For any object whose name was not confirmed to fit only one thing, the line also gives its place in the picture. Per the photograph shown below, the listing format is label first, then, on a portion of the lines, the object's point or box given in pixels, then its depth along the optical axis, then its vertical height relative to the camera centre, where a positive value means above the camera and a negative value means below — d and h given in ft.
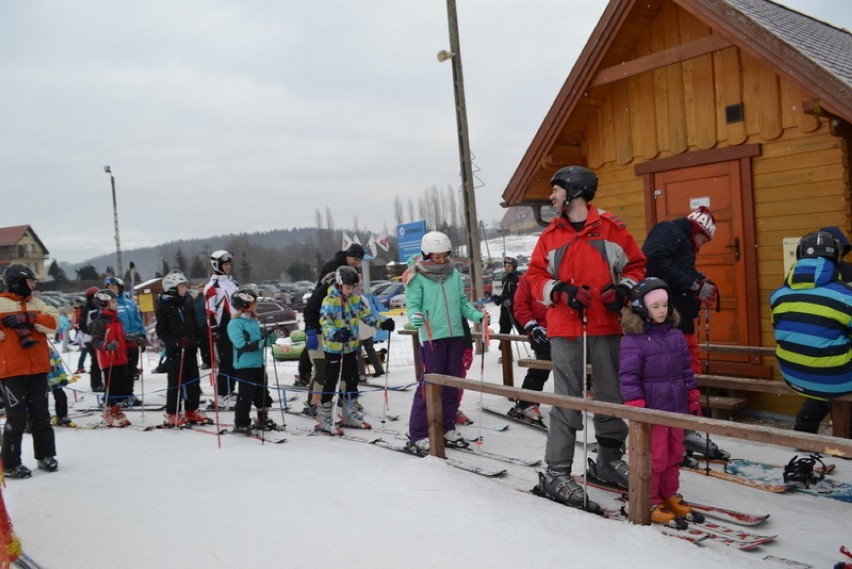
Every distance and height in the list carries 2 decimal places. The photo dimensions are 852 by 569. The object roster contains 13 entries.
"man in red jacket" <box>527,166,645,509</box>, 14.35 -1.06
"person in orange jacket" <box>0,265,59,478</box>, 18.74 -2.49
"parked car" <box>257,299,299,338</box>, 72.64 -5.74
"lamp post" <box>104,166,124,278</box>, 97.62 +9.50
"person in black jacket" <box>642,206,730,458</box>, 17.47 -0.81
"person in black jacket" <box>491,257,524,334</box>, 35.14 -2.39
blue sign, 52.44 +1.44
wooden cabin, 20.70 +3.83
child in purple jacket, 13.32 -2.87
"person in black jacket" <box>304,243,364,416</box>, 23.09 -1.69
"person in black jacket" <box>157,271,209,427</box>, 24.80 -2.87
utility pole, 40.73 +8.04
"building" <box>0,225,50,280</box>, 215.92 +13.00
